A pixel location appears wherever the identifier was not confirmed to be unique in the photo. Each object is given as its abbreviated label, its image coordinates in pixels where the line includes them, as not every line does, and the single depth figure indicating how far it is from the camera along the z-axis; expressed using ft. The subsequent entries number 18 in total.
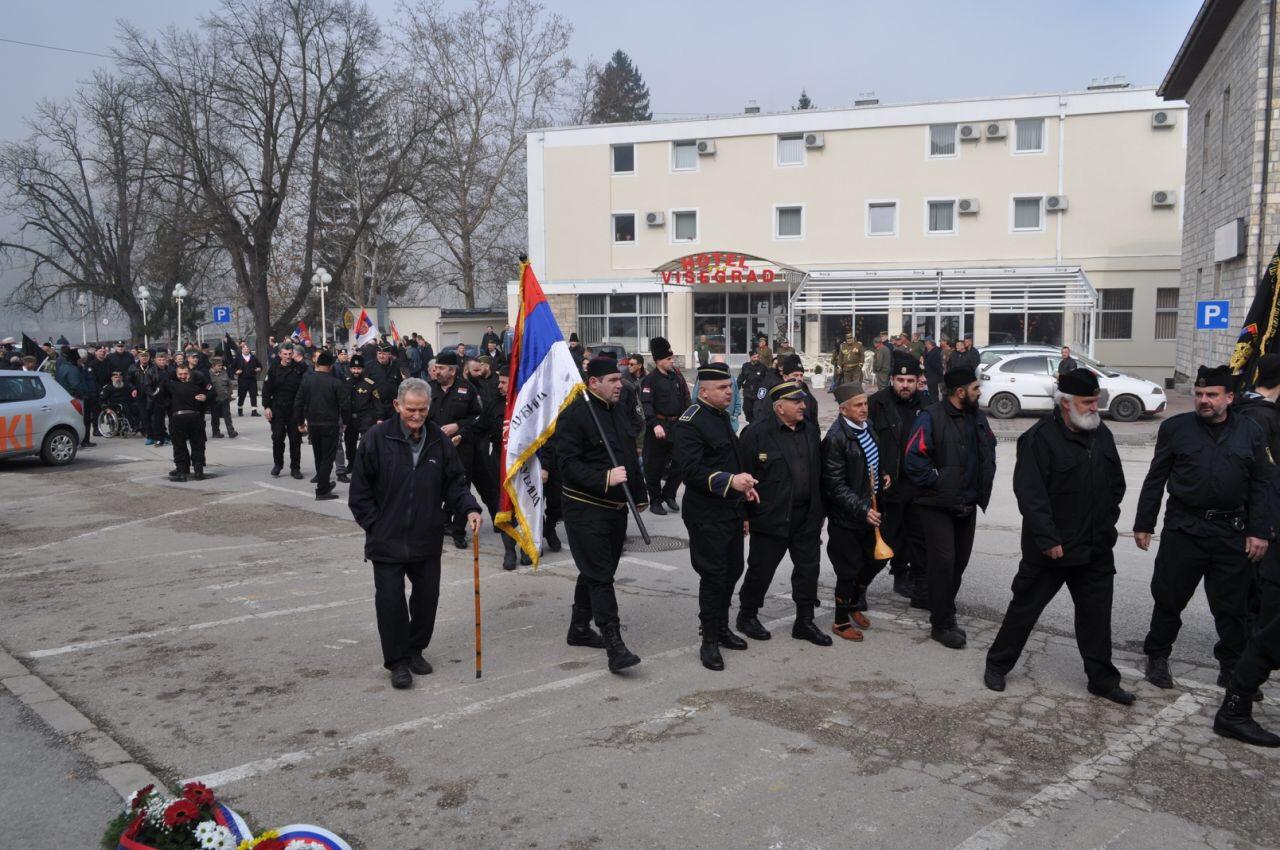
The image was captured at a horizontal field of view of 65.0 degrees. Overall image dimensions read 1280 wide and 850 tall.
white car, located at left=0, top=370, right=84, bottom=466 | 52.37
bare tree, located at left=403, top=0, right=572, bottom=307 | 164.76
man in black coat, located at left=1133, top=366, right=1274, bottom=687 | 18.67
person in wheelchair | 69.62
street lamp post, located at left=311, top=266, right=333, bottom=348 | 104.42
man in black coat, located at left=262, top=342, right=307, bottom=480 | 47.73
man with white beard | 18.66
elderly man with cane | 19.99
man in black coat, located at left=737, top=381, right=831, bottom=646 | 21.70
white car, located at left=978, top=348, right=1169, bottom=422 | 69.62
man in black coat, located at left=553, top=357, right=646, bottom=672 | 20.80
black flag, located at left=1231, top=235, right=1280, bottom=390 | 24.26
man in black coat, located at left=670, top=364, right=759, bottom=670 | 20.86
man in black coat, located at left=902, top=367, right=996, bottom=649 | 22.29
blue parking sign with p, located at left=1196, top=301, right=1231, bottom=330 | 56.95
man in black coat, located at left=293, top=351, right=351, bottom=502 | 43.06
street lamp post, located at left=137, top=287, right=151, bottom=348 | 148.46
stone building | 61.82
